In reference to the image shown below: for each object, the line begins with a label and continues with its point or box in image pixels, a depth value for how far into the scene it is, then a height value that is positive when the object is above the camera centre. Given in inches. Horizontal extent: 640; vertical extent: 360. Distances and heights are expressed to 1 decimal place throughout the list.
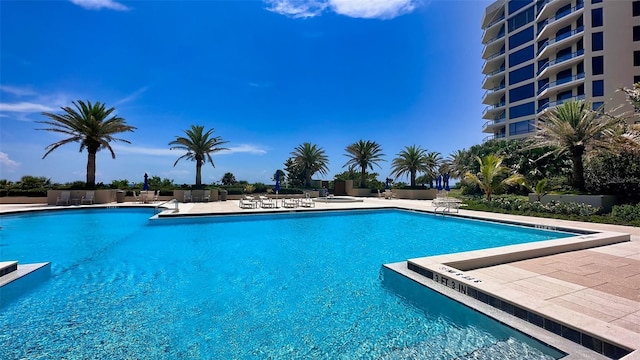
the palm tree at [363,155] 1232.2 +140.8
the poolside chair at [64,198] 716.7 -37.1
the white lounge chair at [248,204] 631.8 -42.6
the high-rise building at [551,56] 1081.4 +599.4
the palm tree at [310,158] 1259.8 +125.8
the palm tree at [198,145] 935.7 +134.1
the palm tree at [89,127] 753.0 +156.3
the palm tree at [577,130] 504.7 +106.9
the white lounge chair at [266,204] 646.8 -43.6
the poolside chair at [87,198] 733.3 -37.4
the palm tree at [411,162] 1188.5 +108.8
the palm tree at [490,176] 636.1 +27.6
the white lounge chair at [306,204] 676.1 -44.2
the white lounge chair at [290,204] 650.3 -42.4
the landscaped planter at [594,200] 467.5 -19.0
